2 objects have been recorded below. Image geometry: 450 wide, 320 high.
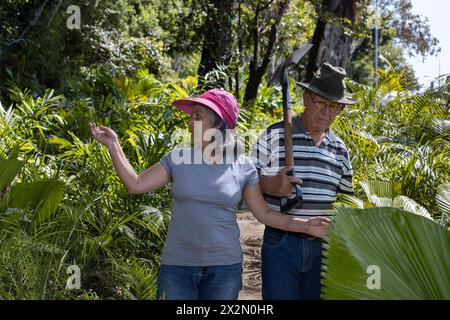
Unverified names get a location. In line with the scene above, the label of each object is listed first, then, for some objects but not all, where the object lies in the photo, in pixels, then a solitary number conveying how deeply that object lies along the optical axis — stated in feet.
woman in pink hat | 9.33
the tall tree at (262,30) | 37.22
